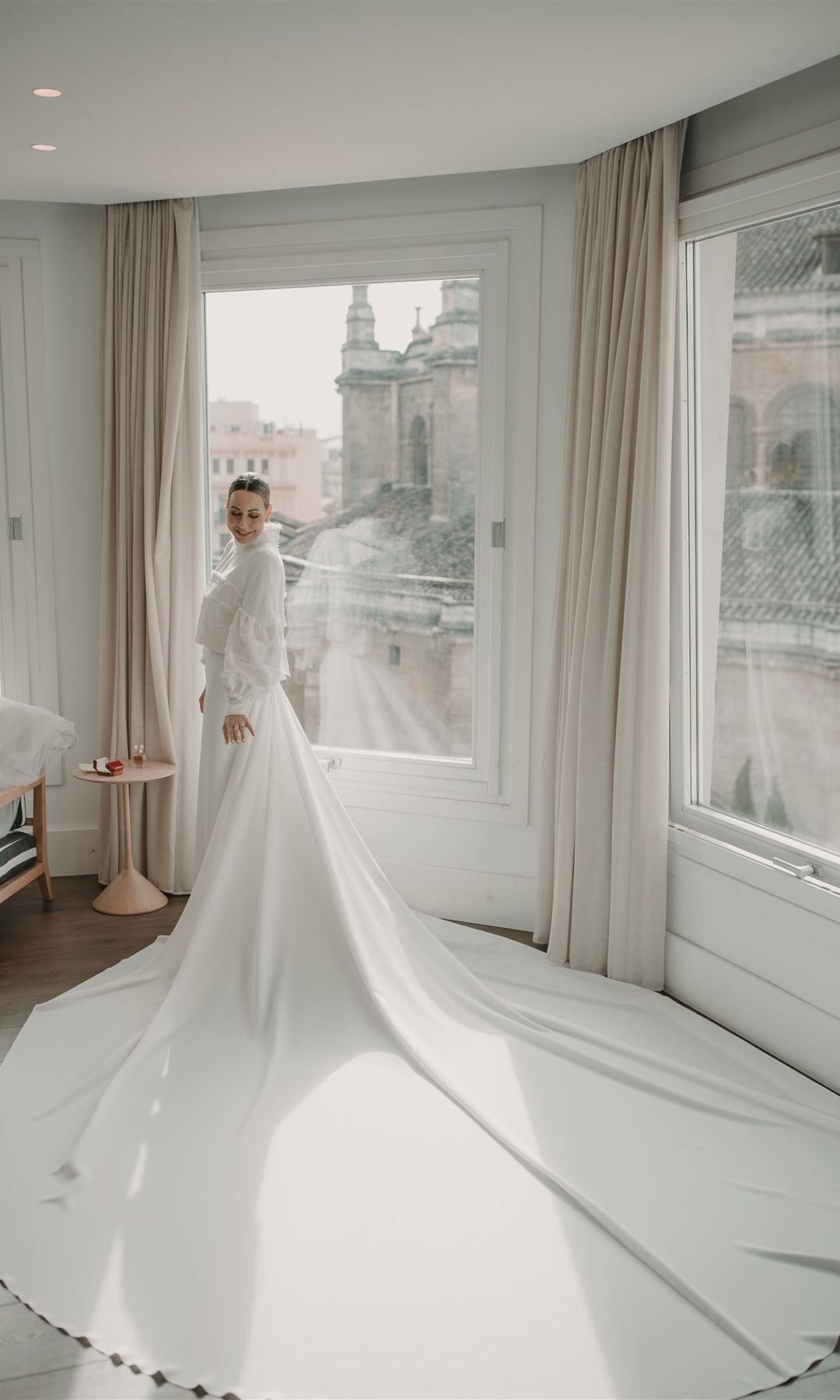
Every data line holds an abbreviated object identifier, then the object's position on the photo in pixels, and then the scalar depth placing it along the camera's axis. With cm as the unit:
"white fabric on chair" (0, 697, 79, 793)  386
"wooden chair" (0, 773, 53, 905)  403
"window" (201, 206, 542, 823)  385
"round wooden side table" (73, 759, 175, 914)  410
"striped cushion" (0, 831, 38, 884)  384
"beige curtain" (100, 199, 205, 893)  413
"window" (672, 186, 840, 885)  284
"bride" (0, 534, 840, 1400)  190
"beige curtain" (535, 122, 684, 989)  324
